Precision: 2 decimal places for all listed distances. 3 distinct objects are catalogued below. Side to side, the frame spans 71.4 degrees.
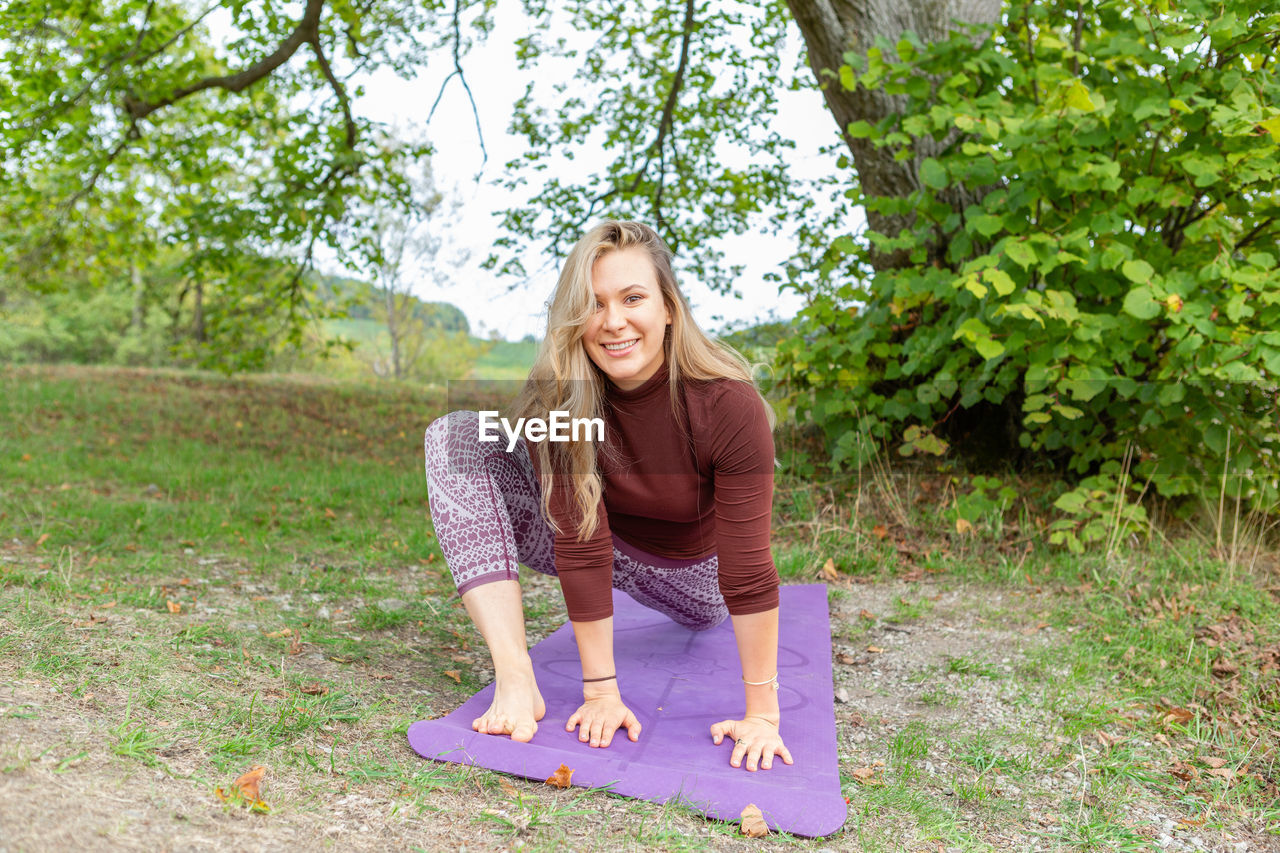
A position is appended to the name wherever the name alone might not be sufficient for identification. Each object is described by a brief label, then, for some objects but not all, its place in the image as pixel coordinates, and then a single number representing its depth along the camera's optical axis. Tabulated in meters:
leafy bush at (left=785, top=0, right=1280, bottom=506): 3.50
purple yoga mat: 2.02
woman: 2.20
